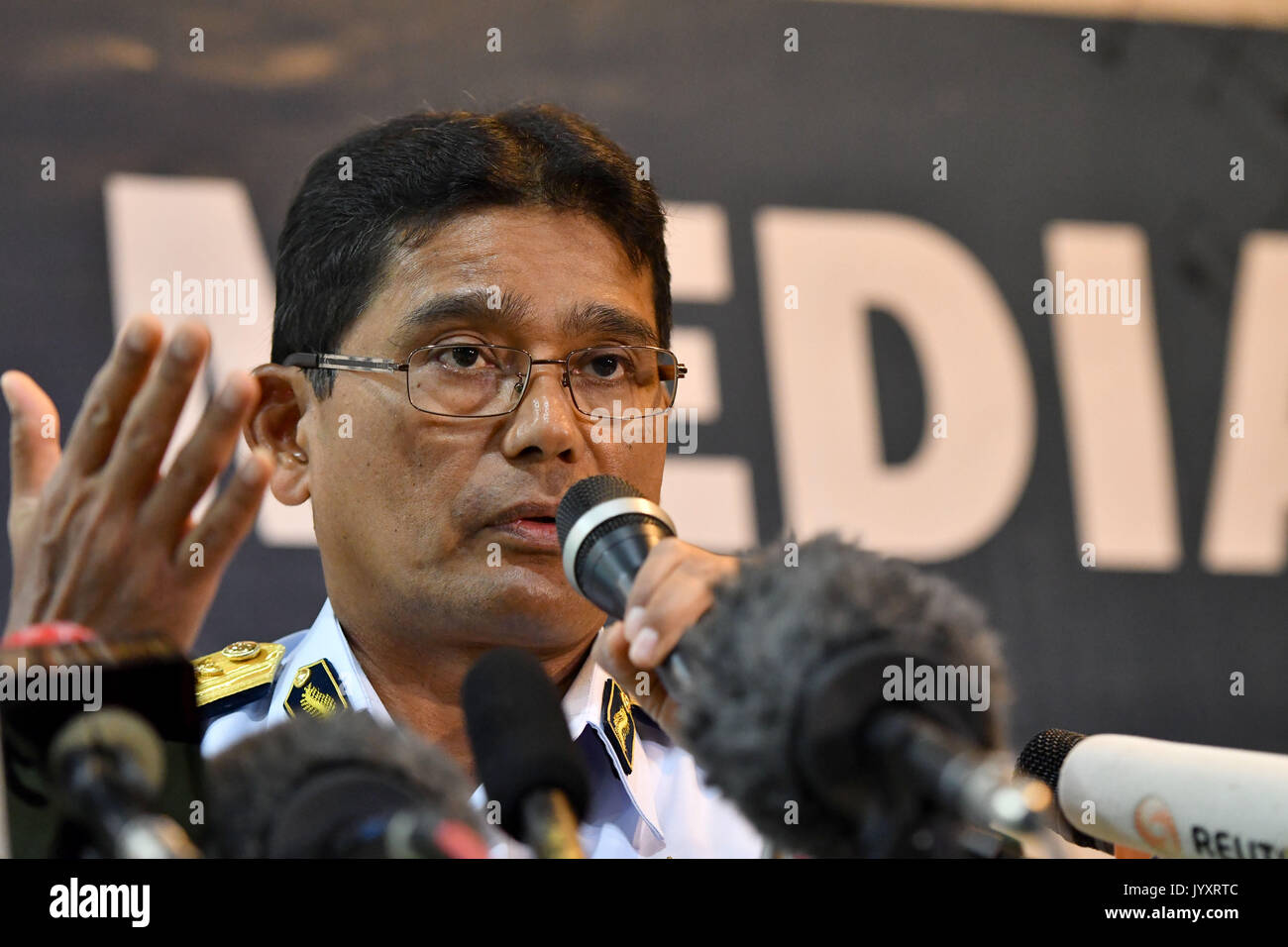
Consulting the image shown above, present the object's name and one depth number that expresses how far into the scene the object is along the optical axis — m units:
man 2.18
